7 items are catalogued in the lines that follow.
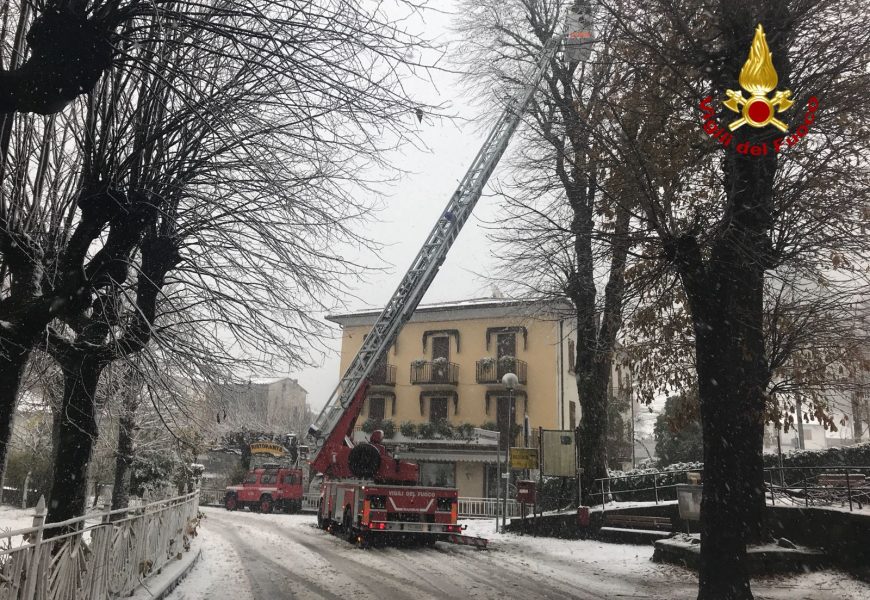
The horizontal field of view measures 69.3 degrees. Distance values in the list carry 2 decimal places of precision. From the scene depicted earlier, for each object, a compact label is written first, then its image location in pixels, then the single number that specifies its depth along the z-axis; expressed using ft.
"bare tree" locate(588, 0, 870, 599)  24.73
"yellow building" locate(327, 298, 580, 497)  105.19
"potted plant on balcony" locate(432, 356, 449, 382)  114.01
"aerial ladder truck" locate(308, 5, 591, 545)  47.98
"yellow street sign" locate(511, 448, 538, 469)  60.39
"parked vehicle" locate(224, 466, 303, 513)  99.04
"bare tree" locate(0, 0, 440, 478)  18.47
